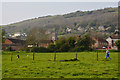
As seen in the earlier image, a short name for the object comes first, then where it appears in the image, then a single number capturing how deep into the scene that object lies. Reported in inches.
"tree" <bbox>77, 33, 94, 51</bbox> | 2923.7
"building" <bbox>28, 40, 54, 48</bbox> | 3466.0
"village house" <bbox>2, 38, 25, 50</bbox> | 3586.4
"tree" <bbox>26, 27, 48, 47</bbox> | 3225.9
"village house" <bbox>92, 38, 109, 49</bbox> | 4696.9
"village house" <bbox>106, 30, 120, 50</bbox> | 5413.9
